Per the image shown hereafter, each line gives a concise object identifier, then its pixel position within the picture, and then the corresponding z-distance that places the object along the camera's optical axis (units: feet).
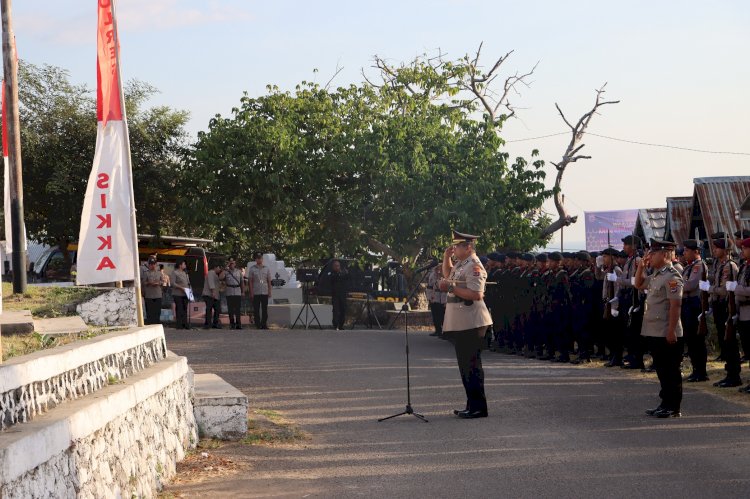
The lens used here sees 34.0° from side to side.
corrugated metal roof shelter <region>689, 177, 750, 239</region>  97.96
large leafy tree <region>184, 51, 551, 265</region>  120.57
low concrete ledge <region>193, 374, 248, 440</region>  37.11
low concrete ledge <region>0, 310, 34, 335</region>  33.14
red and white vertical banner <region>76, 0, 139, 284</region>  41.29
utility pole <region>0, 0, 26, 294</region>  68.54
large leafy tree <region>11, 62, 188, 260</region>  130.11
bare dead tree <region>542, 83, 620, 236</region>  143.33
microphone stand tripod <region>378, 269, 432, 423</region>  41.29
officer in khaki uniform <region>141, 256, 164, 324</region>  91.45
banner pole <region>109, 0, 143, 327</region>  39.17
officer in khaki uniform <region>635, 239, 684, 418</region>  41.60
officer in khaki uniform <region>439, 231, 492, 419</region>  41.81
